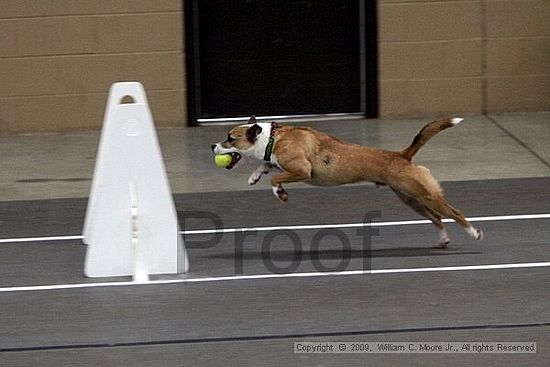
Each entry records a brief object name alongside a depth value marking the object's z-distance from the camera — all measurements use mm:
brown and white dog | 16875
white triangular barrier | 16469
